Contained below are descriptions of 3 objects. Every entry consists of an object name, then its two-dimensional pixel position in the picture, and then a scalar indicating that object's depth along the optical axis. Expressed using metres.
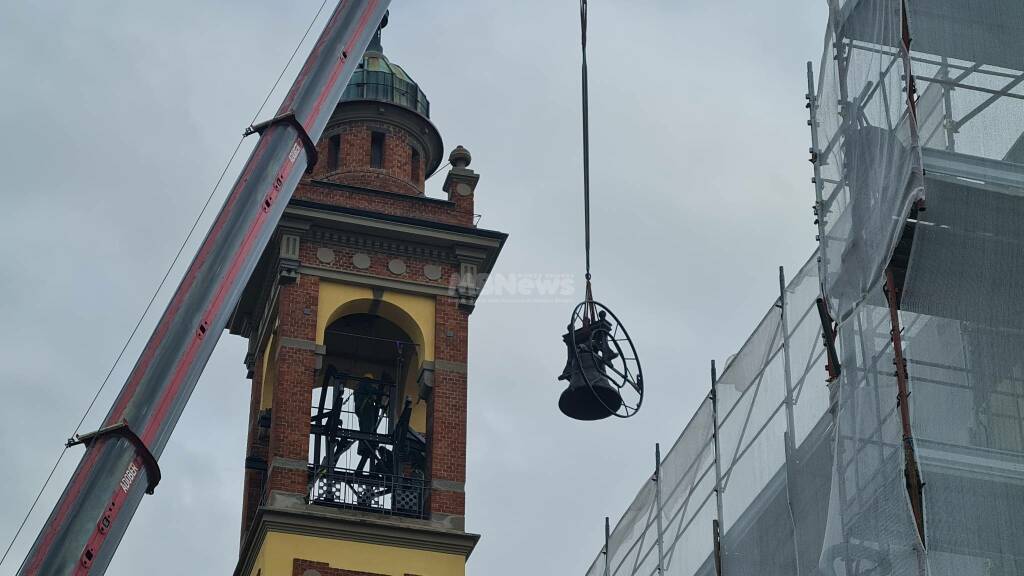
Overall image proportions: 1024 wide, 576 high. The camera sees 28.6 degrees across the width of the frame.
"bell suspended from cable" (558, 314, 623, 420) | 21.86
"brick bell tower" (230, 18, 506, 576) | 32.47
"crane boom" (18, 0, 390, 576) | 17.95
